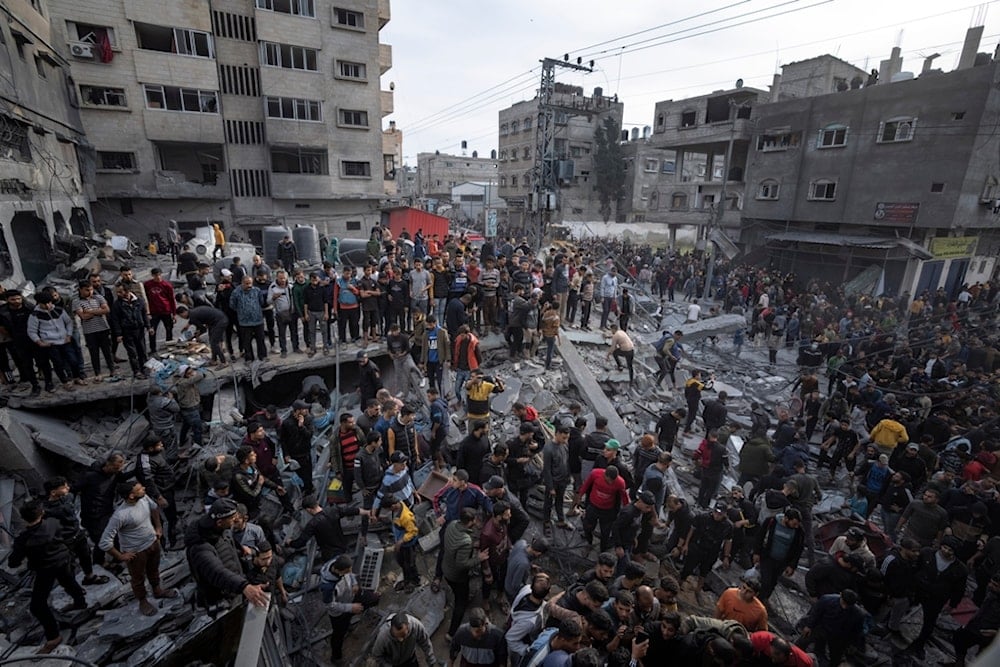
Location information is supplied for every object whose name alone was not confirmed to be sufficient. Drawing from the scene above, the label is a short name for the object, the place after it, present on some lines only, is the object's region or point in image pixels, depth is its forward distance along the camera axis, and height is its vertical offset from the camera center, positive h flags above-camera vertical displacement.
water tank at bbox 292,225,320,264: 19.83 -1.64
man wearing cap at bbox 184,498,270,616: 4.71 -3.40
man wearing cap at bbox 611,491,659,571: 6.01 -3.88
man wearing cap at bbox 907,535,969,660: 5.62 -4.11
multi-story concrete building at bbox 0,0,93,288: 12.75 +1.38
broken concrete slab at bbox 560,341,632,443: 10.15 -4.06
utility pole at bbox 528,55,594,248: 22.41 +2.19
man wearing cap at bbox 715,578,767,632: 4.81 -3.86
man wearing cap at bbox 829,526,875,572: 5.51 -3.75
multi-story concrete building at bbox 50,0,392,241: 22.27 +4.47
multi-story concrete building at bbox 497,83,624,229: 45.75 +5.46
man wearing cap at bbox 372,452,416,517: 6.21 -3.46
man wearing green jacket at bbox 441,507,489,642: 5.17 -3.63
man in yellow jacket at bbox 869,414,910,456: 8.57 -3.84
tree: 45.25 +4.04
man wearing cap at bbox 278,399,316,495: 7.33 -3.42
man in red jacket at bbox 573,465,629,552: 6.38 -3.74
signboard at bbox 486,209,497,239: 34.44 -1.36
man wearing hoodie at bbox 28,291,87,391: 7.80 -2.29
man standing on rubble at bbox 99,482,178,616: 5.34 -3.67
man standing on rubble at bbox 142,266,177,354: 9.38 -1.93
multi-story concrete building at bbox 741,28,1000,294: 18.83 +1.44
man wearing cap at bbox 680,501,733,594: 6.19 -4.24
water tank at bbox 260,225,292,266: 19.42 -1.56
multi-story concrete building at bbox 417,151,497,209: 73.78 +4.65
